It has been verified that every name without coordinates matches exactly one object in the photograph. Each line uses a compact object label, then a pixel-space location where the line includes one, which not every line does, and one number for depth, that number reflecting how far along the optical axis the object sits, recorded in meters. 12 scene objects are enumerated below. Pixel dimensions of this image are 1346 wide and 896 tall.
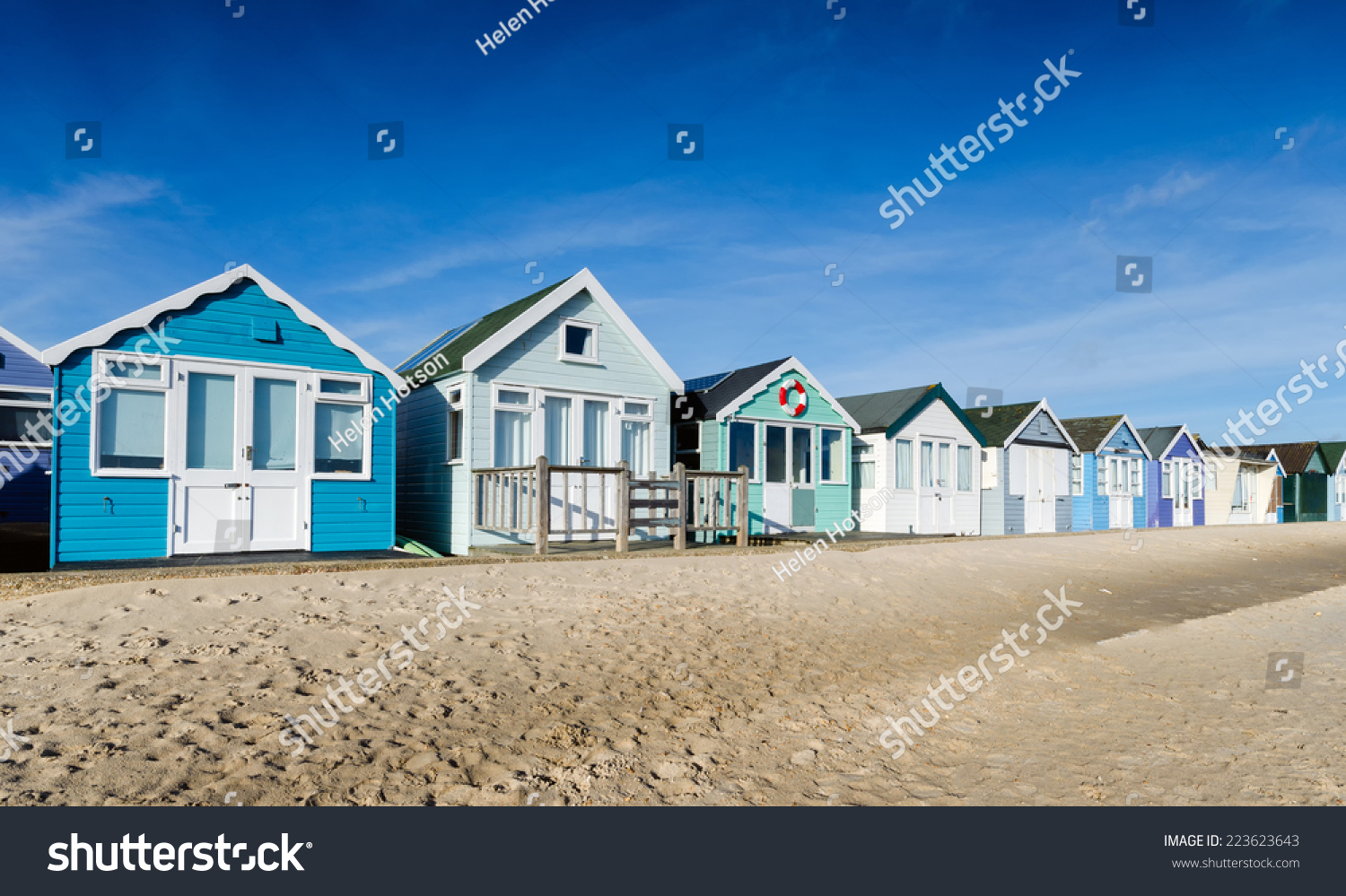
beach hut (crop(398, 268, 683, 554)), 14.43
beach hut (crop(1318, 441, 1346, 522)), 43.72
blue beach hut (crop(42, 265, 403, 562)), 11.46
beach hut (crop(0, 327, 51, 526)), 18.09
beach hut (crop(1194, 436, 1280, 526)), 35.50
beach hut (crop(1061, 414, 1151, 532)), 28.42
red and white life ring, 19.12
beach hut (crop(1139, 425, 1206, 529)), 31.60
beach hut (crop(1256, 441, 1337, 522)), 42.06
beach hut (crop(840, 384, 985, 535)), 22.02
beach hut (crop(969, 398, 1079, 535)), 25.12
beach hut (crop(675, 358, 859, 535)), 18.36
